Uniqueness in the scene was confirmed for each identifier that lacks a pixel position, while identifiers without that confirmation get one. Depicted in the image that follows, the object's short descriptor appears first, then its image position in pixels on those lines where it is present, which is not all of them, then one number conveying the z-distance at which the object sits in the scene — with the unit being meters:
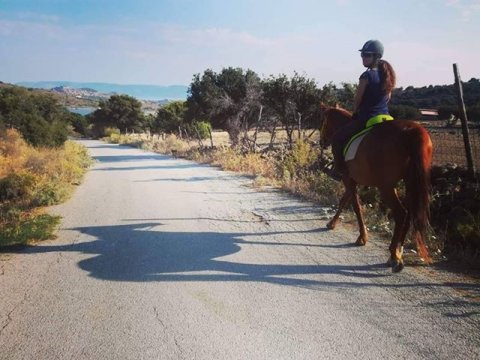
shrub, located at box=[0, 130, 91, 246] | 7.00
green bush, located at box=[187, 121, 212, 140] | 35.16
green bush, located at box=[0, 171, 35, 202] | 10.73
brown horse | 4.70
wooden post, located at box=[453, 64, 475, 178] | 6.95
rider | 5.57
